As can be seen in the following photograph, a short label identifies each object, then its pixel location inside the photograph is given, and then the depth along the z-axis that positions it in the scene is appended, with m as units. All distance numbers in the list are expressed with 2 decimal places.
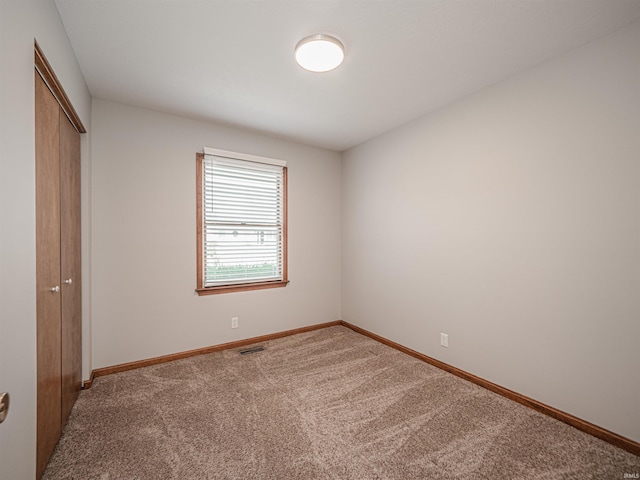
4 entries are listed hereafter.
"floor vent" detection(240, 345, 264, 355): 3.34
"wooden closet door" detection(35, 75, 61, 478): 1.49
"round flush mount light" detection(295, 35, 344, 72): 1.91
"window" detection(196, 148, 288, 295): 3.32
